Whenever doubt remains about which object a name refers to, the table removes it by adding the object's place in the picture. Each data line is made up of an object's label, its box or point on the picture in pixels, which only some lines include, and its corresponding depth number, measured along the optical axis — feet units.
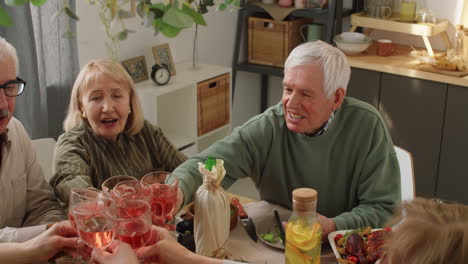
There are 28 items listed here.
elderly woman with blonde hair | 7.70
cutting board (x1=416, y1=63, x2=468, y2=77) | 11.69
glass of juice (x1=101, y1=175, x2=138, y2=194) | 5.22
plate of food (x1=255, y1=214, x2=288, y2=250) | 5.87
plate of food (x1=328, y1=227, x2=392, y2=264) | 5.39
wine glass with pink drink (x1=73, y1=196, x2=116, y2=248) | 4.58
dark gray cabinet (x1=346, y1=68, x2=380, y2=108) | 12.62
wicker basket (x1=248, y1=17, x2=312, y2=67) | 14.14
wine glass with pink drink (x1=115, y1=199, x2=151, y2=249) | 4.69
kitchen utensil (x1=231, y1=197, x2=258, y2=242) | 6.07
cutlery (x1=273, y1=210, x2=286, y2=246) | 5.85
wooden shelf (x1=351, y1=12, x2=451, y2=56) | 12.47
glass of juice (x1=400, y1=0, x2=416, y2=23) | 12.80
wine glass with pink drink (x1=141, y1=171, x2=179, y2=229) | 5.22
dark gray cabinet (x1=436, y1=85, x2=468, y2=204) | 11.73
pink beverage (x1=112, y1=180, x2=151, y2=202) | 5.08
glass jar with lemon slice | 5.03
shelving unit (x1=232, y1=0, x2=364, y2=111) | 13.14
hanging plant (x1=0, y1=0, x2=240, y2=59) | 2.96
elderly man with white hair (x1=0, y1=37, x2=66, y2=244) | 6.43
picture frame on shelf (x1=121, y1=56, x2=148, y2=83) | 12.00
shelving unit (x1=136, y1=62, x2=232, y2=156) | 12.21
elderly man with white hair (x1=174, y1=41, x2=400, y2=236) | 6.89
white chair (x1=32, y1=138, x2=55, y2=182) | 7.95
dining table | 5.69
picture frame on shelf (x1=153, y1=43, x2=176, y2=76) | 12.58
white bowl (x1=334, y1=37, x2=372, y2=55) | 12.91
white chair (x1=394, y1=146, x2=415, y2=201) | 7.55
